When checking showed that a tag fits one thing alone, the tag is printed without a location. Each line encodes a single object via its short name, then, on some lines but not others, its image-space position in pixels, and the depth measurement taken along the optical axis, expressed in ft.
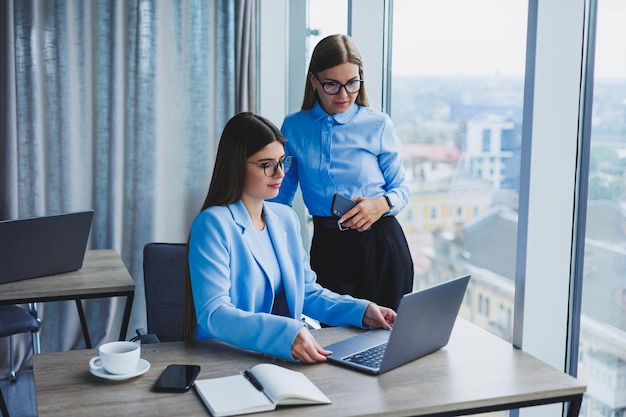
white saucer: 5.15
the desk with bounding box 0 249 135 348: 8.71
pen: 4.95
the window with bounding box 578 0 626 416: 6.02
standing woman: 7.93
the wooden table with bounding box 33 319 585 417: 4.74
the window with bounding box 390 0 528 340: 7.66
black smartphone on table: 5.01
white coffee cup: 5.16
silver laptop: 5.16
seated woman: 5.90
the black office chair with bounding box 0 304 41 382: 10.11
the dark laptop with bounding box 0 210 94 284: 8.80
